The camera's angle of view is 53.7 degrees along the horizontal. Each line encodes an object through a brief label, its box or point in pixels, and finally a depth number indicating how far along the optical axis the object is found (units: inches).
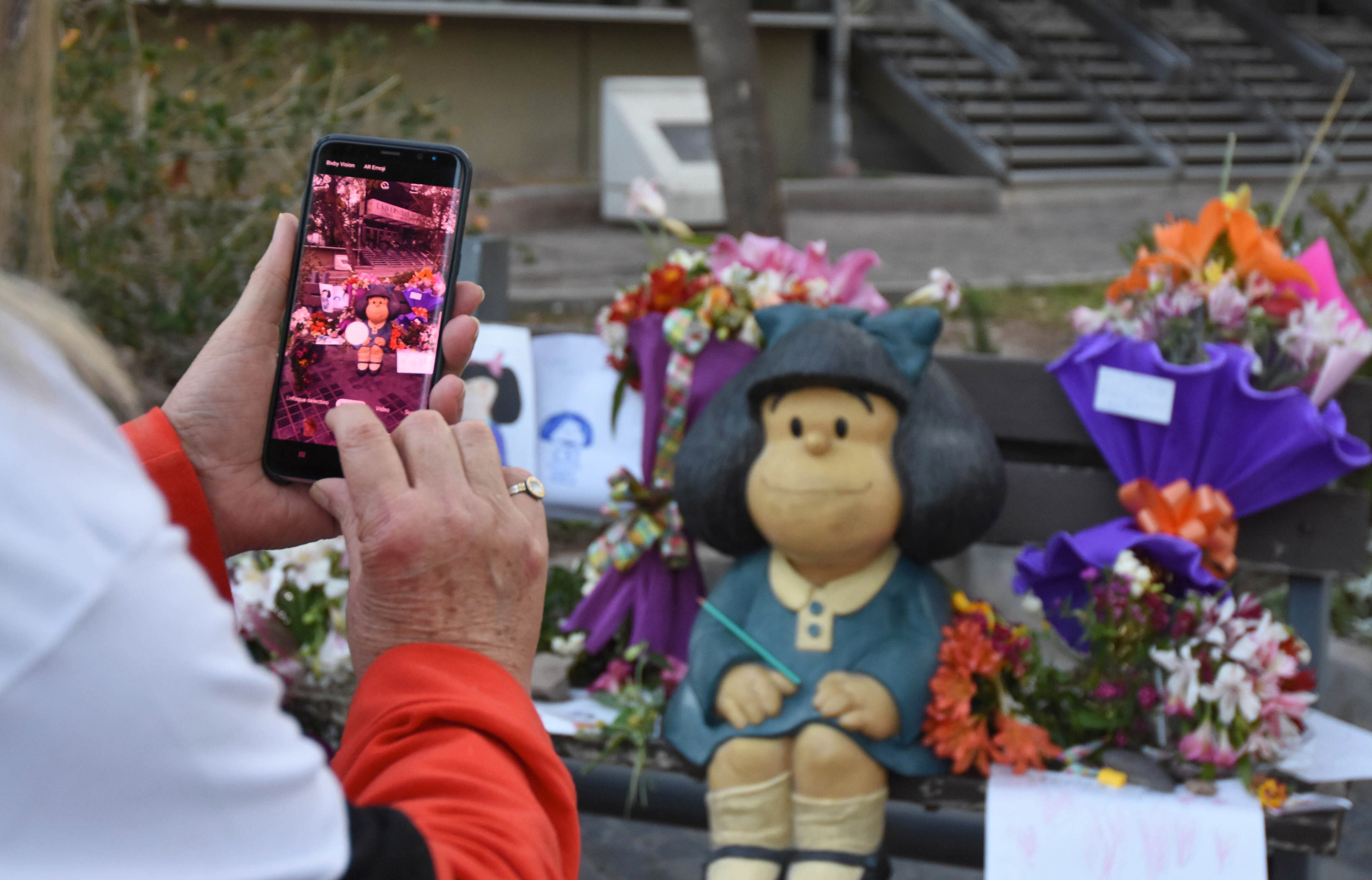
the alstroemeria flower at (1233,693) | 93.3
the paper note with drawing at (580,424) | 131.0
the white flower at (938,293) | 114.2
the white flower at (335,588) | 112.6
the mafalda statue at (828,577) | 99.9
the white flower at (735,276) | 116.4
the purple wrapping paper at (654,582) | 116.5
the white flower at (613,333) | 123.0
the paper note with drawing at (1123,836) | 91.7
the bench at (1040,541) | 100.8
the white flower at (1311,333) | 103.4
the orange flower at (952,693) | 97.6
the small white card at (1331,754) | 96.2
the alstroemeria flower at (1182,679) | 94.7
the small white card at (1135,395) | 106.1
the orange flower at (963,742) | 97.5
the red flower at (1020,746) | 97.8
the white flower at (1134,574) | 99.1
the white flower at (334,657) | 110.7
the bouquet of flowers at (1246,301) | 104.2
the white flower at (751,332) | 114.3
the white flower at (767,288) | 114.7
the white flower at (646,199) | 119.3
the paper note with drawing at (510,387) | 133.0
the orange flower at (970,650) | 98.0
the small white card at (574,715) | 108.6
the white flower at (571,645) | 118.8
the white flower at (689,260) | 120.3
